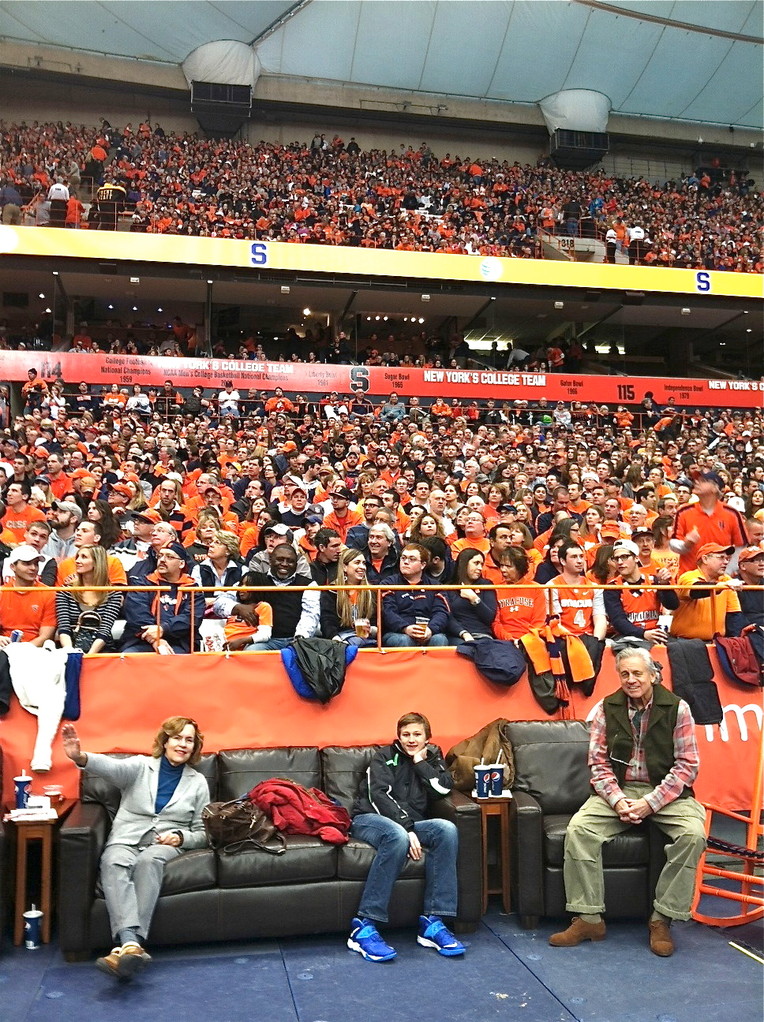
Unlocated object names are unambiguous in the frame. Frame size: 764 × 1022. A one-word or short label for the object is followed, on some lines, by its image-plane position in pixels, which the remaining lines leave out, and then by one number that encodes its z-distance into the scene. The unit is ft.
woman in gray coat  14.17
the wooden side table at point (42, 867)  15.20
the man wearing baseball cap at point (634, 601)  21.01
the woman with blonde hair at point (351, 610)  20.49
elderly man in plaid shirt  15.43
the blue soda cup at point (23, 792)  15.74
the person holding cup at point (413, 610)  20.49
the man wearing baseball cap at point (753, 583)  21.70
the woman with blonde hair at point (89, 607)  19.01
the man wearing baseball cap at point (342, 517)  28.45
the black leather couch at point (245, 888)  14.55
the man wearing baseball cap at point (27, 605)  19.12
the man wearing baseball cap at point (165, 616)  19.31
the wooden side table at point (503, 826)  16.81
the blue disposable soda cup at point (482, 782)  16.88
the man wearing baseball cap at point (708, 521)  23.63
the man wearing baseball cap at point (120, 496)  32.18
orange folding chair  15.65
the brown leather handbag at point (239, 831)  15.47
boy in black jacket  15.19
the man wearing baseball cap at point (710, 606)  21.36
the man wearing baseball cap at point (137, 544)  23.26
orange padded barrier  18.52
